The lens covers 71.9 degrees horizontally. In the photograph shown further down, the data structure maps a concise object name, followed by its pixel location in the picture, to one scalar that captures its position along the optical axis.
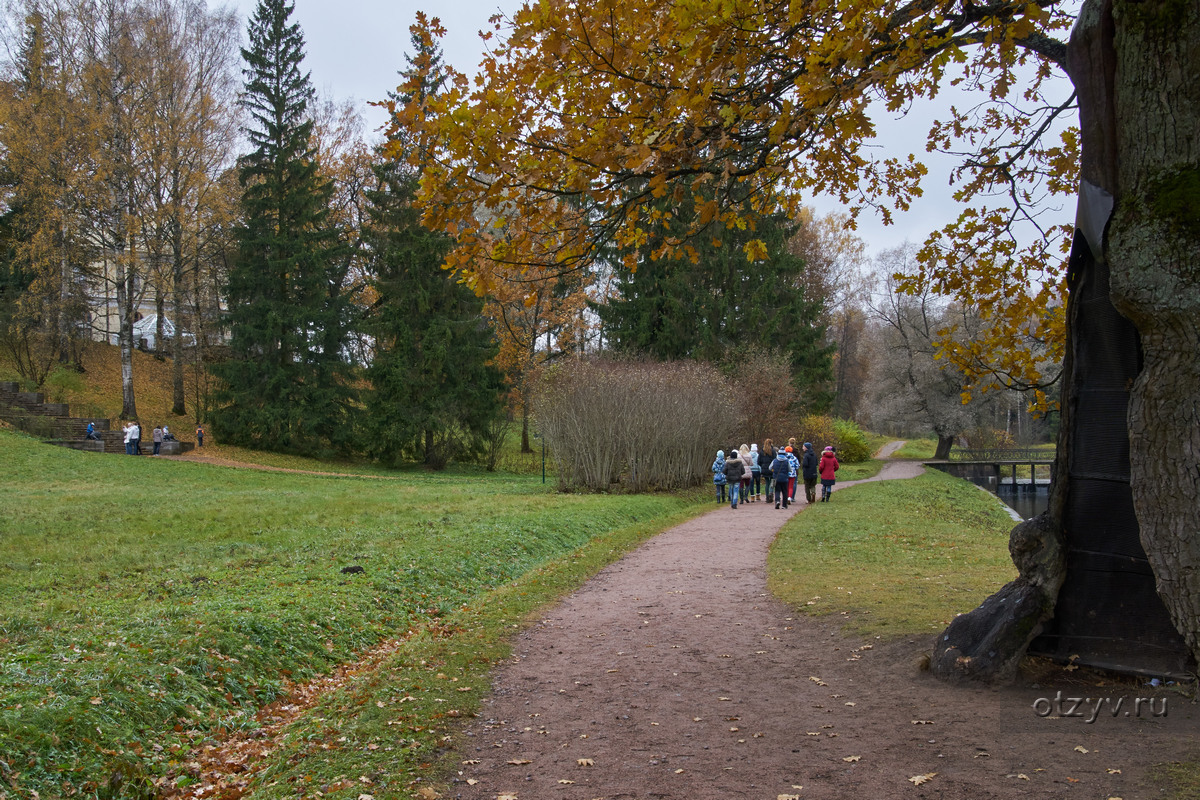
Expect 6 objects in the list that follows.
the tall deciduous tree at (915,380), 50.50
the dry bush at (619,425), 23.27
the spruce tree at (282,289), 36.09
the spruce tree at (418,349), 36.28
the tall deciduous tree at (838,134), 4.29
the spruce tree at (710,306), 38.91
